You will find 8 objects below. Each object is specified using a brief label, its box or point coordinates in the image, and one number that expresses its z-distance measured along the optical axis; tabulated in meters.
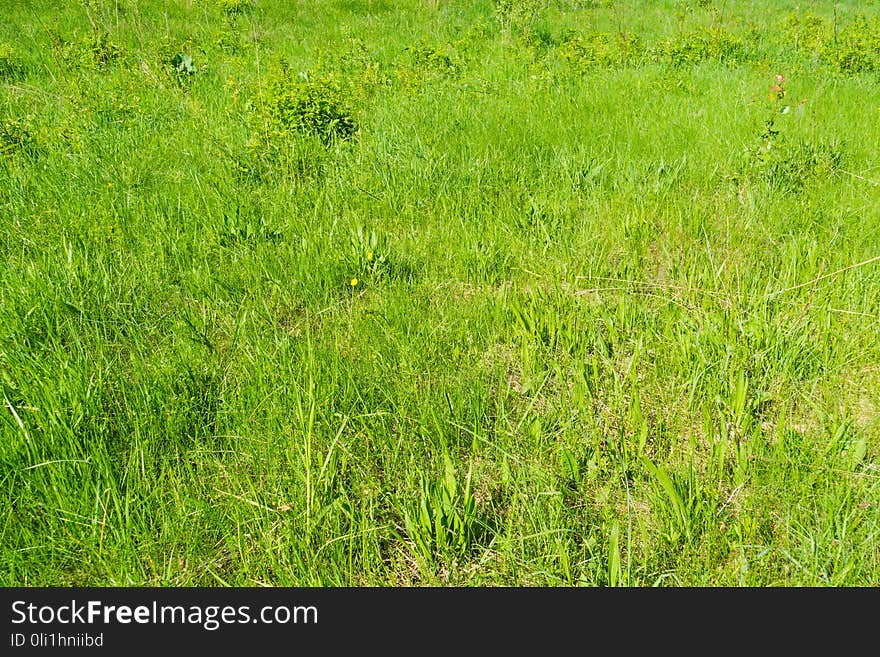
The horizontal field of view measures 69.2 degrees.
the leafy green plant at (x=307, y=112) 4.48
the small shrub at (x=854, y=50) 7.30
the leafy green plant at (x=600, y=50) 7.08
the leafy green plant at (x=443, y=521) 1.69
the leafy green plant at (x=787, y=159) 3.95
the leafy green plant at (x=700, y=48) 7.61
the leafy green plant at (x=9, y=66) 6.59
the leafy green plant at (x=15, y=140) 4.33
